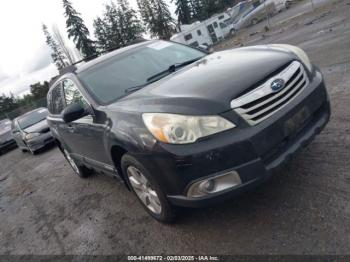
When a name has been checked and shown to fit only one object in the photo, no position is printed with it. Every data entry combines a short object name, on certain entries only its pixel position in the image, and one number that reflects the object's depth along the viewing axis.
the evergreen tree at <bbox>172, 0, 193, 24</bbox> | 69.06
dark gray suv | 2.58
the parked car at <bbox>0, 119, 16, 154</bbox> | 15.87
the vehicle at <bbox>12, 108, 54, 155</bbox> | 10.99
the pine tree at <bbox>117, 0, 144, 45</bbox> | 62.38
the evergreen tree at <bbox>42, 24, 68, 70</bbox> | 60.05
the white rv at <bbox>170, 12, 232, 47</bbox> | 43.88
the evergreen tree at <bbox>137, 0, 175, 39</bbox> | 63.91
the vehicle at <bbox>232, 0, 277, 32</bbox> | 40.84
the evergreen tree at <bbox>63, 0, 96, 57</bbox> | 52.00
